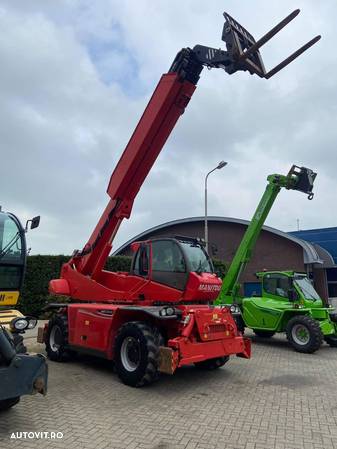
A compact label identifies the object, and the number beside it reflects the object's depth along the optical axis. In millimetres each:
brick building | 25095
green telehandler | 11359
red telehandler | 6965
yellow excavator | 4523
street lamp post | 19938
